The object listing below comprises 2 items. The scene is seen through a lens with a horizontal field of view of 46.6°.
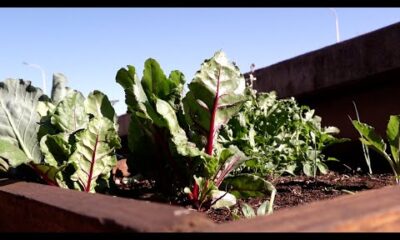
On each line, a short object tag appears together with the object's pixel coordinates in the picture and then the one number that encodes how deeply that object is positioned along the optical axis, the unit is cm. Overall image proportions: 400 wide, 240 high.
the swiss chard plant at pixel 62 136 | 146
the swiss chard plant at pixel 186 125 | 137
